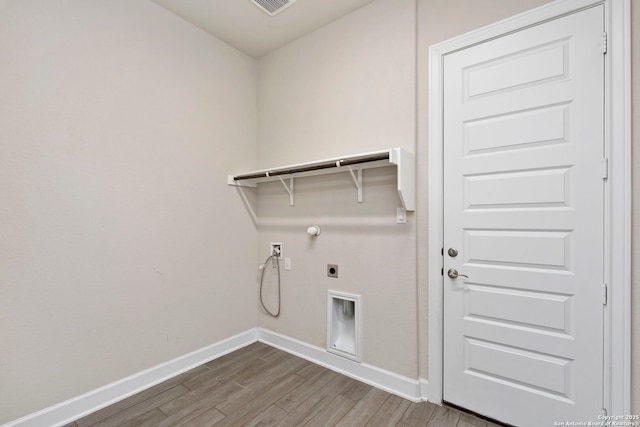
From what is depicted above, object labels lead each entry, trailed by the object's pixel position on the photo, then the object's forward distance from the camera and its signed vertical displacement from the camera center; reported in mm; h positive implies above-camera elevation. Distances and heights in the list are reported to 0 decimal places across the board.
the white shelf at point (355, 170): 1882 +332
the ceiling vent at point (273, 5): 2172 +1606
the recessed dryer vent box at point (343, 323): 2273 -955
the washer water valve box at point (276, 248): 2818 -375
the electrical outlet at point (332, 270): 2417 -515
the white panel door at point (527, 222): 1492 -70
